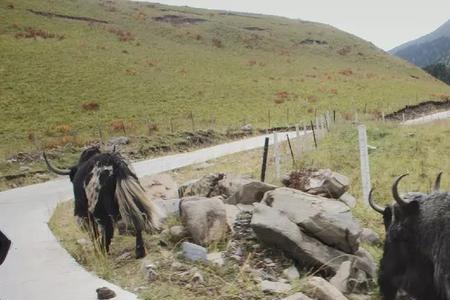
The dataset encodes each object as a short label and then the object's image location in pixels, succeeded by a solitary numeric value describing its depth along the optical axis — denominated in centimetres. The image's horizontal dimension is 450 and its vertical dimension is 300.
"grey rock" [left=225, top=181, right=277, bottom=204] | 969
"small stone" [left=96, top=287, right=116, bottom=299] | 645
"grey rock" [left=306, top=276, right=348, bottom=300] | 593
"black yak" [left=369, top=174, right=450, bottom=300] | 511
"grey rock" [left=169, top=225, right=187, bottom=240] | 805
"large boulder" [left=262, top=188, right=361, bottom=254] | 751
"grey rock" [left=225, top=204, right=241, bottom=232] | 809
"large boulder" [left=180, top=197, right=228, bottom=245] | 776
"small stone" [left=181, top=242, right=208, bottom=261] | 717
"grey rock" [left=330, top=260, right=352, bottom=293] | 655
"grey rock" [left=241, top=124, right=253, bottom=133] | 3456
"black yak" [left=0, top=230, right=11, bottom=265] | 399
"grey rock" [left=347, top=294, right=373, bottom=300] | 648
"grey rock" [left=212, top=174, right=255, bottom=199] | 1016
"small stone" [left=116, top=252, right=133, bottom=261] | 798
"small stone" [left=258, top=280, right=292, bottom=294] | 635
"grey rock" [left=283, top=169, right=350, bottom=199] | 1103
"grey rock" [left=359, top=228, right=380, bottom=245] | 888
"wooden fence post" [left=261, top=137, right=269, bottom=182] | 1323
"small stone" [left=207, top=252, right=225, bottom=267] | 705
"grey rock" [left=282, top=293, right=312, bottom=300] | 566
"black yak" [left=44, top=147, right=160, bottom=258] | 797
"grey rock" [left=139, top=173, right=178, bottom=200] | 1318
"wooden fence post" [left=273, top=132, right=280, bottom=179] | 1498
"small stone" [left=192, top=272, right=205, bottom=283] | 657
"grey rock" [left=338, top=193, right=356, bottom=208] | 1102
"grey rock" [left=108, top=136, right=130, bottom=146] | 2648
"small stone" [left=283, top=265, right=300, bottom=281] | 686
